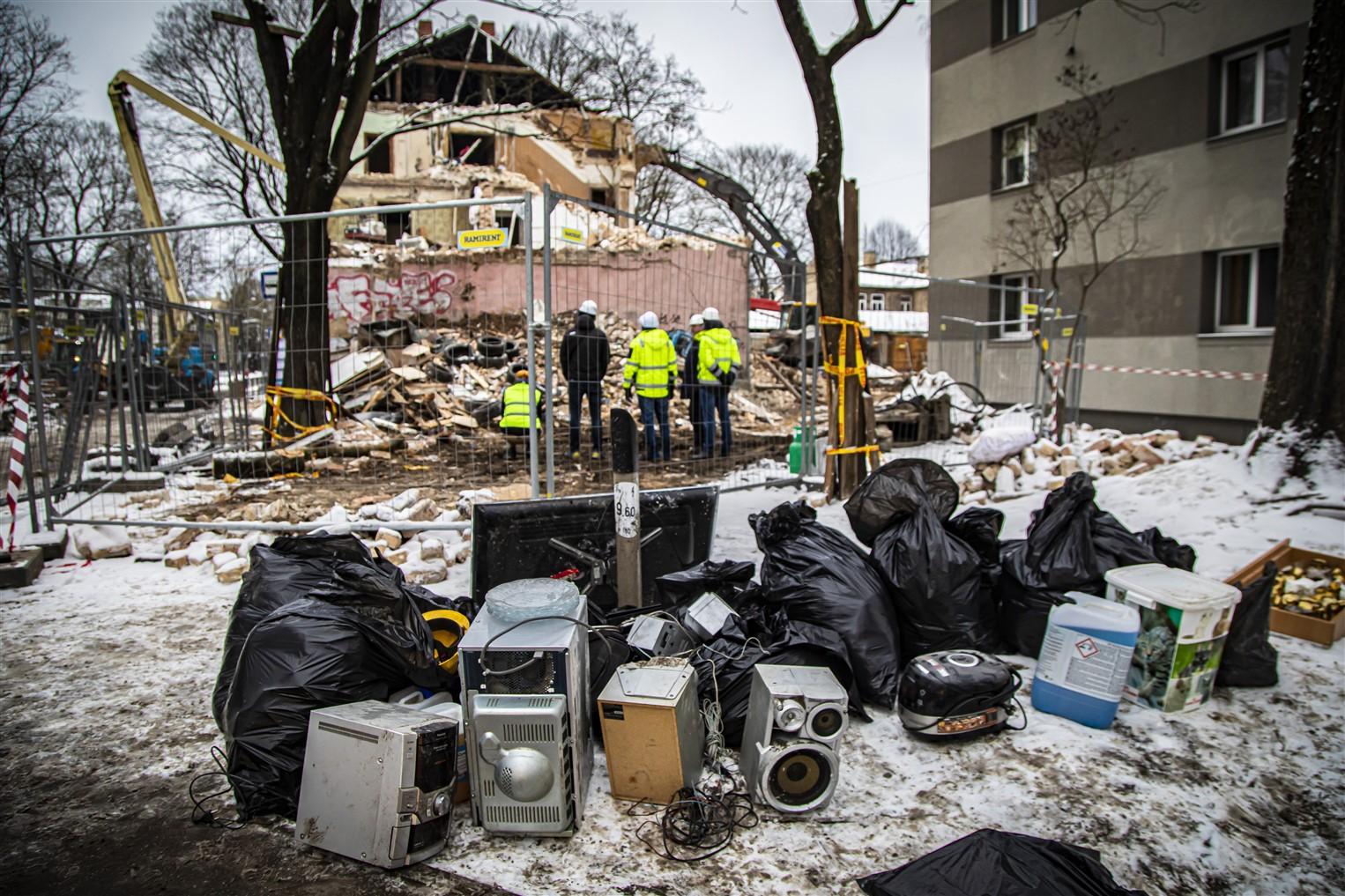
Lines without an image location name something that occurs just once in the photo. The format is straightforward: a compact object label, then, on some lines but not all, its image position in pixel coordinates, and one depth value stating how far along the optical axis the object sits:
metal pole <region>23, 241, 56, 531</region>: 5.67
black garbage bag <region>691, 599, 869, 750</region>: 2.95
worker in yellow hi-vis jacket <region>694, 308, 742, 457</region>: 9.00
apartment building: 10.58
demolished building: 17.83
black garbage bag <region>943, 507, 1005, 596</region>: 3.72
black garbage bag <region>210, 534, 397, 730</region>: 3.02
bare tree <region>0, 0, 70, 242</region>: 18.12
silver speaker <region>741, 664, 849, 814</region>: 2.49
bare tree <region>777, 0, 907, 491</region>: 6.34
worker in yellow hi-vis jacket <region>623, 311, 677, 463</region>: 8.70
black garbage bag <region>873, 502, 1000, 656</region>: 3.41
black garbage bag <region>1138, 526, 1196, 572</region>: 3.79
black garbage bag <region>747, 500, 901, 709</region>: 3.22
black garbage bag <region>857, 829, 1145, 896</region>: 1.93
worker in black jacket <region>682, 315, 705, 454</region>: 8.70
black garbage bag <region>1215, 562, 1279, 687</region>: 3.33
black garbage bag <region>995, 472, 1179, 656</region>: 3.56
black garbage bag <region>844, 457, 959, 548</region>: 3.71
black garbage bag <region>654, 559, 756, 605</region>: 3.65
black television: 3.64
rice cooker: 2.90
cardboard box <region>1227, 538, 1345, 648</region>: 3.75
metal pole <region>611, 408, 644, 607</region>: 3.39
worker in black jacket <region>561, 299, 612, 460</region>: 8.43
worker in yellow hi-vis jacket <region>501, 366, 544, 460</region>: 7.90
